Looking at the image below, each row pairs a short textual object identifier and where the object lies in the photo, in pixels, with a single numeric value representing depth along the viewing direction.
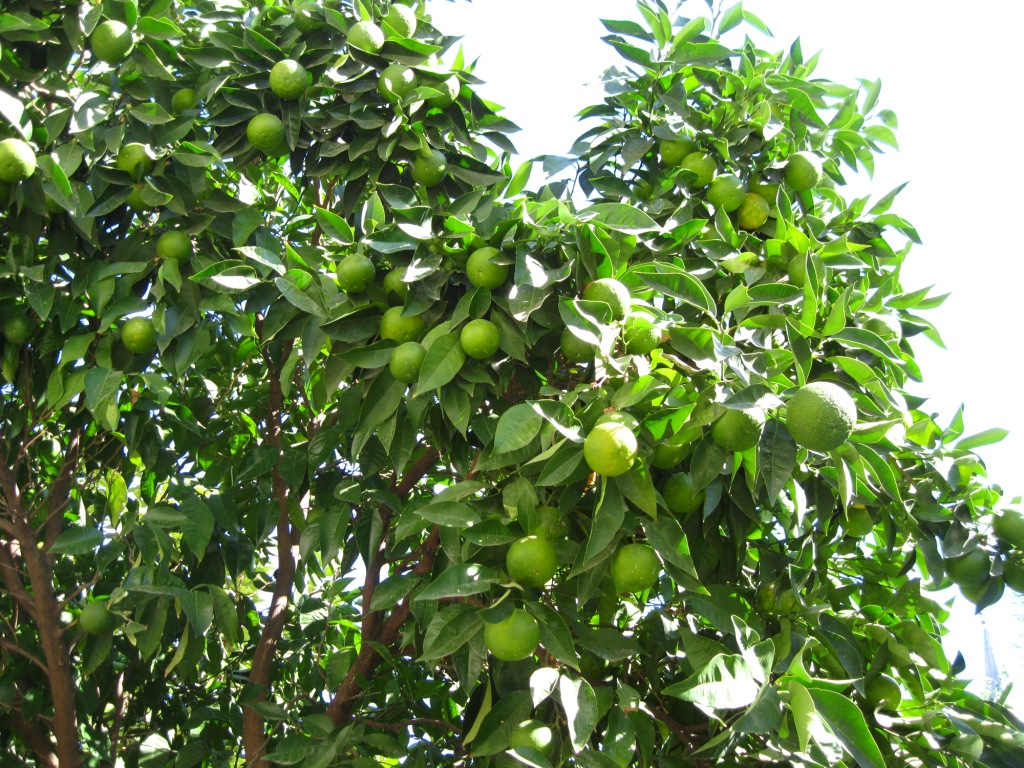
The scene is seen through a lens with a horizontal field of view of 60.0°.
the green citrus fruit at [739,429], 1.58
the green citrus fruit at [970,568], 1.99
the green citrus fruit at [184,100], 2.51
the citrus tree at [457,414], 1.68
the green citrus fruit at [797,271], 2.01
